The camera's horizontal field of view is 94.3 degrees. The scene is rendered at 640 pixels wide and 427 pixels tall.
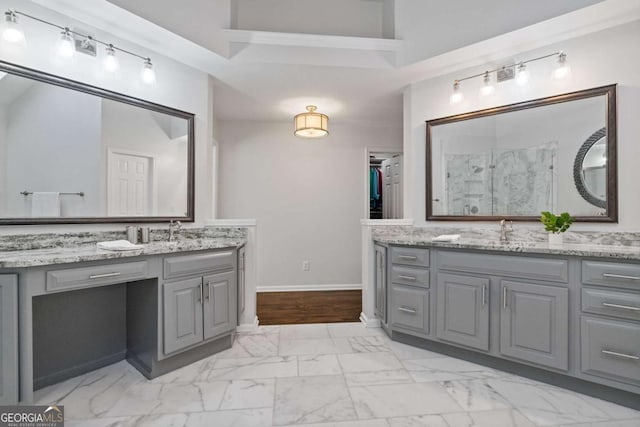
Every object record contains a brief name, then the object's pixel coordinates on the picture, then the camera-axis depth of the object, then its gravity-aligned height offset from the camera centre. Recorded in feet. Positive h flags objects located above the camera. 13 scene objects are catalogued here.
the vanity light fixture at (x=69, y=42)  5.46 +3.55
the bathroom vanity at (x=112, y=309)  4.72 -2.07
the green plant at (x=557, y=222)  6.85 -0.19
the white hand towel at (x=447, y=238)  7.55 -0.66
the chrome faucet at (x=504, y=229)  7.53 -0.41
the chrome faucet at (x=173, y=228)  7.96 -0.42
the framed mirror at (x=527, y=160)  6.92 +1.43
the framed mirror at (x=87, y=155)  5.79 +1.33
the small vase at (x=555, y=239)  6.91 -0.60
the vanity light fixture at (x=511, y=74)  7.13 +3.67
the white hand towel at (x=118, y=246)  6.06 -0.69
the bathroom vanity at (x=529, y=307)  5.46 -2.03
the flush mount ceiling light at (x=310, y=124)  11.18 +3.39
